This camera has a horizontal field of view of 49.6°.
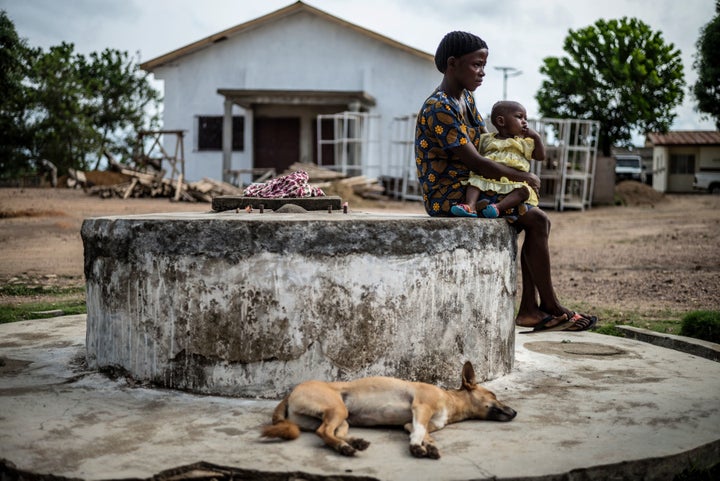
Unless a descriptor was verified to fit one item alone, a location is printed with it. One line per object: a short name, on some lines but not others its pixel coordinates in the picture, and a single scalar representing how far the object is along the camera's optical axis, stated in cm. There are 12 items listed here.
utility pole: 3908
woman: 475
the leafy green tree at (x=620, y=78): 3328
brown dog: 340
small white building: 4281
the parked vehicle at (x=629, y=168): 3650
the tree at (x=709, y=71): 2623
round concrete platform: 312
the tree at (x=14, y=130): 2025
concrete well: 403
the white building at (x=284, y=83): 2306
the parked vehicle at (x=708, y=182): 3688
